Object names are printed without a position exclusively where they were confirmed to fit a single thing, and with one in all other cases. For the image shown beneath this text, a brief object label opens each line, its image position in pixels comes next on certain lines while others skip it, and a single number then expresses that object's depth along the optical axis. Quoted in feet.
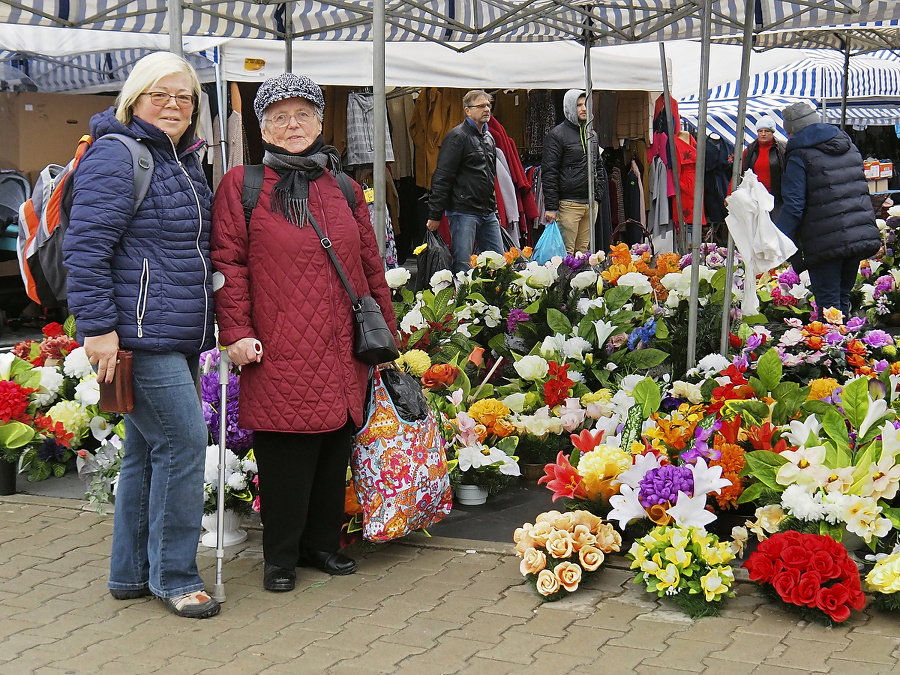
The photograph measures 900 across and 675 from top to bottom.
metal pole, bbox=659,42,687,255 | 27.70
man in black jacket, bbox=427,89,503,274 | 26.81
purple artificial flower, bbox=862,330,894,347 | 17.40
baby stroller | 30.30
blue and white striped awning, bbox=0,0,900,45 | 20.44
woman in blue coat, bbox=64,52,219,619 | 10.34
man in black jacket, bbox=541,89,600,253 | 31.42
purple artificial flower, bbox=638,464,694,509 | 11.87
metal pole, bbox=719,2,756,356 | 16.47
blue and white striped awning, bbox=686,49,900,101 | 46.88
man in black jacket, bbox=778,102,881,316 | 21.42
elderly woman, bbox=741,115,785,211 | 28.73
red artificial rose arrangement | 10.44
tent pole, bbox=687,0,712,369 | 16.02
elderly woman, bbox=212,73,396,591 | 11.51
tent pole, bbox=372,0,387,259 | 15.56
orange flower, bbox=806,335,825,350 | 16.65
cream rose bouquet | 11.47
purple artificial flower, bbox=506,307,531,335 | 19.20
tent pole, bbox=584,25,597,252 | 27.84
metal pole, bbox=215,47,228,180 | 26.23
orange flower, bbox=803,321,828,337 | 16.75
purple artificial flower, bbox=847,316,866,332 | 18.51
